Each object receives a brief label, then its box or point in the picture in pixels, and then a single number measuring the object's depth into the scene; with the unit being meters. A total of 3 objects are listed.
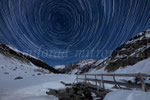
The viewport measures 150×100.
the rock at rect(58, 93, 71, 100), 7.58
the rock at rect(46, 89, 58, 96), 8.35
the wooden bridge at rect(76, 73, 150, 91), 4.14
